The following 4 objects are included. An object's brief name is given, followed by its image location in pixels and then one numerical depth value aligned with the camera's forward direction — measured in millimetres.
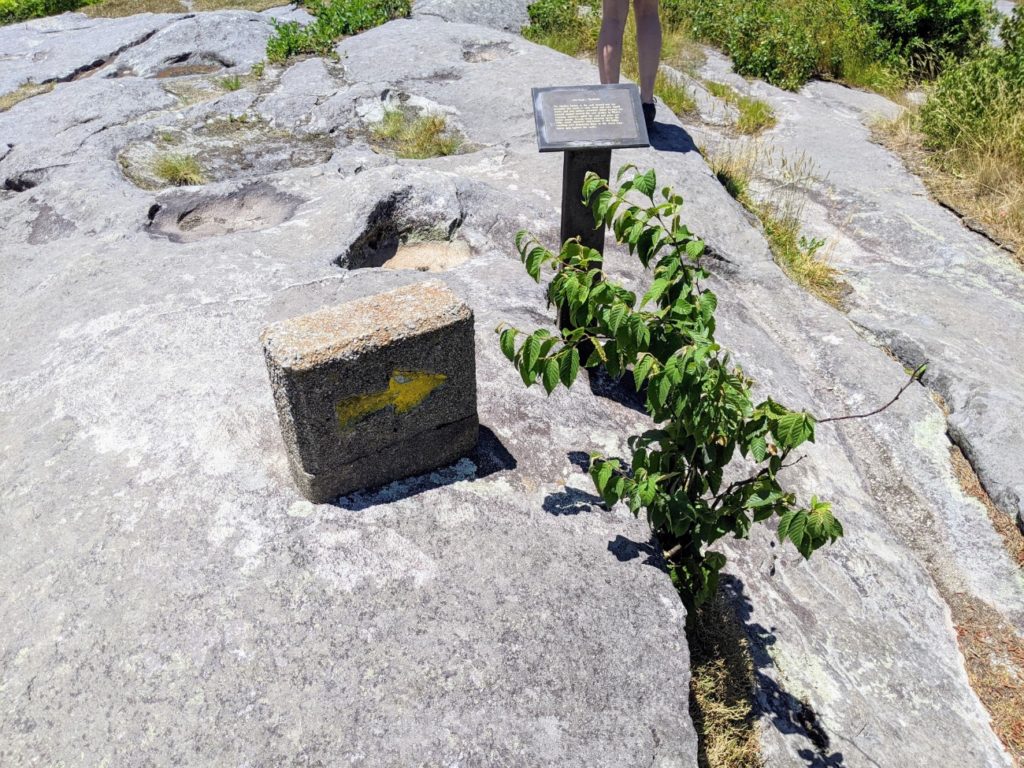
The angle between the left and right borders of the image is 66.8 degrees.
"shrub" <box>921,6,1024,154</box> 7047
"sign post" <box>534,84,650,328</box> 3484
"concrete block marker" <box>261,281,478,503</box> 2453
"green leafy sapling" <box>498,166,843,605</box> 2213
